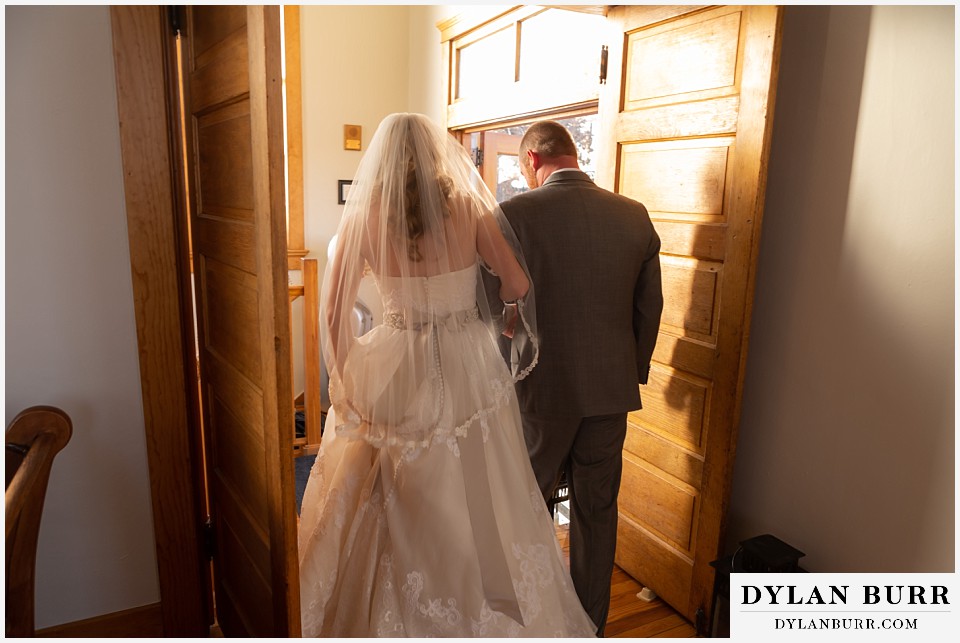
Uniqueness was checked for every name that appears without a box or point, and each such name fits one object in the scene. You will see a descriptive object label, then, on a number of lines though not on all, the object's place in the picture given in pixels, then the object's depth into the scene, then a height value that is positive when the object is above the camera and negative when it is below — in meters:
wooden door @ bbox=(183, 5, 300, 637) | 1.26 -0.26
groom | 2.00 -0.40
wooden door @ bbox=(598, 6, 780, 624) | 1.90 -0.09
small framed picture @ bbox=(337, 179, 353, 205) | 4.26 +0.02
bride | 1.78 -0.68
